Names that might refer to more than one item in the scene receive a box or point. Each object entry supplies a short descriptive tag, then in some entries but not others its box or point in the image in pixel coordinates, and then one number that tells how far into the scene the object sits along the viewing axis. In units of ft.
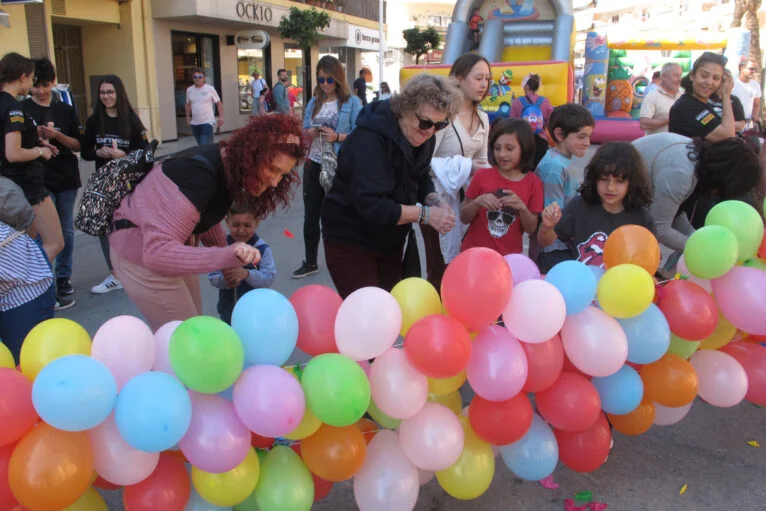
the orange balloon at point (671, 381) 7.85
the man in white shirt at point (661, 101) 21.12
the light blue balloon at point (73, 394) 5.49
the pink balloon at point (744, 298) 7.81
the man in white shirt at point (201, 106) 37.63
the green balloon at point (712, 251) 7.74
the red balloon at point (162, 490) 6.27
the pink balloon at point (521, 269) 7.73
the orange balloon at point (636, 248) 7.75
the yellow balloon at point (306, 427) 6.52
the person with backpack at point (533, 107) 23.76
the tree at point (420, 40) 91.71
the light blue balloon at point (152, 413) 5.64
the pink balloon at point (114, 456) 5.94
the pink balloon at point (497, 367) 6.70
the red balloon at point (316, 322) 6.86
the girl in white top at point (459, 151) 11.66
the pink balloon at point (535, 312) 6.88
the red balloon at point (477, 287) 6.61
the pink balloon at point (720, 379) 8.27
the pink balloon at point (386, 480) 6.88
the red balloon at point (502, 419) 7.04
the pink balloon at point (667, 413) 8.63
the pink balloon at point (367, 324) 6.48
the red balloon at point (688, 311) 7.61
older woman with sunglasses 9.05
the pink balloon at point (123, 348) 6.30
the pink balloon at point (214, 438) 5.96
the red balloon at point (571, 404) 7.33
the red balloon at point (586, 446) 7.83
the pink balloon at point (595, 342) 7.15
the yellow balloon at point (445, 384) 7.12
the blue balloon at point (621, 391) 7.65
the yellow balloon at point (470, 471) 7.29
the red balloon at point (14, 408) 5.67
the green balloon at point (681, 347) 8.09
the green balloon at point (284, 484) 6.56
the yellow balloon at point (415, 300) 7.10
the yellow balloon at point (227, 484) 6.32
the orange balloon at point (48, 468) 5.60
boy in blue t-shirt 11.67
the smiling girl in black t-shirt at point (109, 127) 15.79
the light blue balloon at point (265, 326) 6.25
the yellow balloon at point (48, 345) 6.28
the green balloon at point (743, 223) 8.25
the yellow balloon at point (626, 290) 7.07
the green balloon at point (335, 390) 6.17
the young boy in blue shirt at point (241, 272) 10.07
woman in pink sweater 7.34
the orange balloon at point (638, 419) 8.24
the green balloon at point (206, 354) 5.75
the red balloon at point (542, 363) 7.12
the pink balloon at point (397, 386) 6.61
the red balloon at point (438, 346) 6.36
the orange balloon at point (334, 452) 6.63
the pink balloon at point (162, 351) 6.61
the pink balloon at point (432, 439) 6.77
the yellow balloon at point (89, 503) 6.41
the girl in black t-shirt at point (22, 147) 13.23
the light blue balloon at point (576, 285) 7.18
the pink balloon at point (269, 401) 5.99
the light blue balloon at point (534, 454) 7.56
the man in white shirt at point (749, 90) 25.77
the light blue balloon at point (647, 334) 7.41
